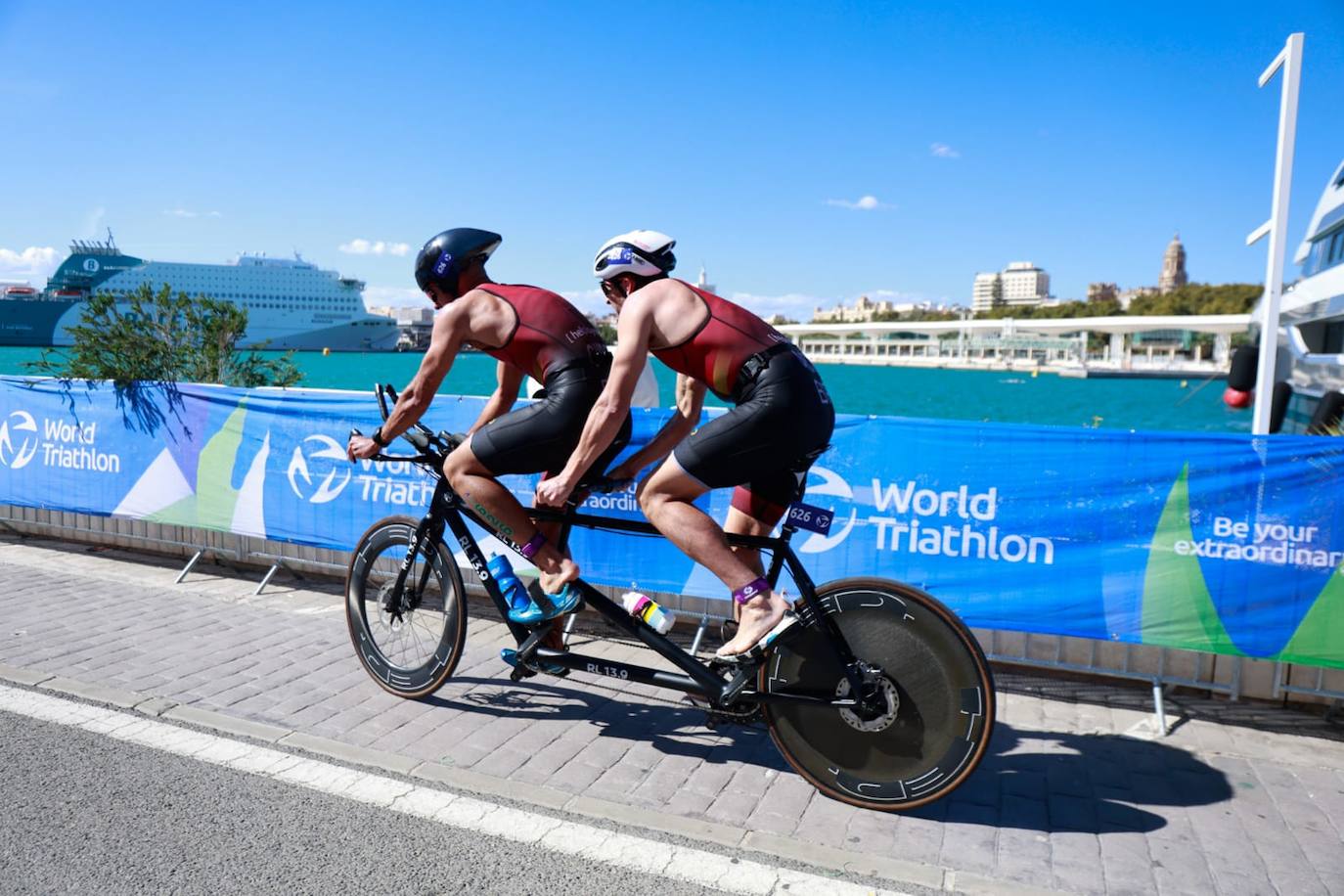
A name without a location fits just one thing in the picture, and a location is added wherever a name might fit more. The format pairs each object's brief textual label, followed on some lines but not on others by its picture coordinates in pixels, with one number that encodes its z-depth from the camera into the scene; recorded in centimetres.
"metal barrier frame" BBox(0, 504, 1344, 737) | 474
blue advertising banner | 446
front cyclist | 395
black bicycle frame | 352
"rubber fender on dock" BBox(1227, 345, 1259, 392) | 816
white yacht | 1359
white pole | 649
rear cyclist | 338
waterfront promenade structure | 15975
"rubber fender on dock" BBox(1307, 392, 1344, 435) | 979
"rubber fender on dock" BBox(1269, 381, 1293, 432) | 942
